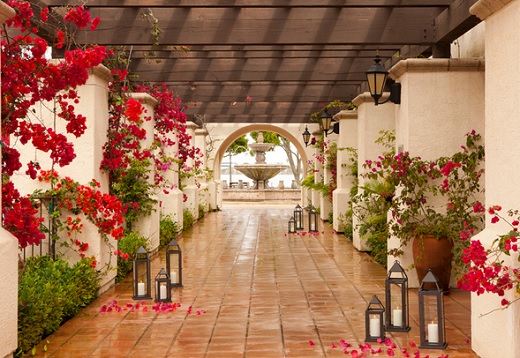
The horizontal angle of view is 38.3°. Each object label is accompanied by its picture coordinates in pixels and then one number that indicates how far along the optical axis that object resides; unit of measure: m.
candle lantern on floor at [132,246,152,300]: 7.97
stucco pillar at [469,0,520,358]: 4.89
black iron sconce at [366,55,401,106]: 8.80
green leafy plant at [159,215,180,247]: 13.30
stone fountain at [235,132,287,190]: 32.17
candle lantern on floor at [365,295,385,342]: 5.97
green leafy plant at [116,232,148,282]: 9.47
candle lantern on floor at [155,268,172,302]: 7.69
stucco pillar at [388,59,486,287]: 8.52
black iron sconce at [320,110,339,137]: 15.65
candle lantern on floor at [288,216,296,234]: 15.88
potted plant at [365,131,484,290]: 8.22
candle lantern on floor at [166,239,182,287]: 8.62
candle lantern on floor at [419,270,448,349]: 5.66
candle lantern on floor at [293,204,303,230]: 16.33
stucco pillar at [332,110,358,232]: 14.87
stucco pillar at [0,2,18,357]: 4.82
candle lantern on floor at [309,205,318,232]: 15.62
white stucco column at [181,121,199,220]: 19.00
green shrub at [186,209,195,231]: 17.12
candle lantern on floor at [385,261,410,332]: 6.29
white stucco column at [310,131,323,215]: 21.33
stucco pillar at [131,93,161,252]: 11.80
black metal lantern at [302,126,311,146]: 21.25
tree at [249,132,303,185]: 37.72
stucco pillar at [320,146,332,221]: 18.77
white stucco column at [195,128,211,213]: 22.09
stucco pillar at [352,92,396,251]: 12.03
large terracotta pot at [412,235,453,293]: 8.23
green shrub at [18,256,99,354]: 5.80
